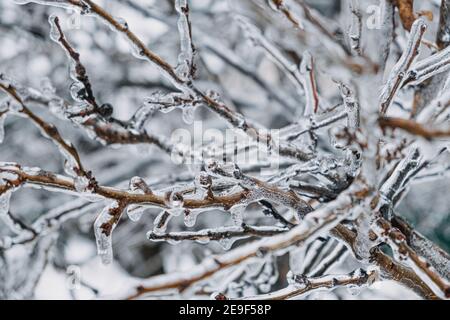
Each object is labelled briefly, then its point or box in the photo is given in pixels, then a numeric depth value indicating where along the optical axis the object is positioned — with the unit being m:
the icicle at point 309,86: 0.69
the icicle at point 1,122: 0.62
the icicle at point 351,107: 0.59
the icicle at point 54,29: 0.62
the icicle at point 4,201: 0.59
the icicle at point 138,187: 0.59
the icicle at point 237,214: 0.60
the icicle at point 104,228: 0.59
